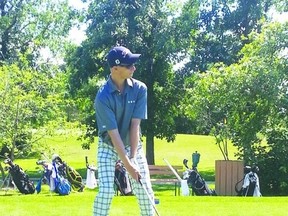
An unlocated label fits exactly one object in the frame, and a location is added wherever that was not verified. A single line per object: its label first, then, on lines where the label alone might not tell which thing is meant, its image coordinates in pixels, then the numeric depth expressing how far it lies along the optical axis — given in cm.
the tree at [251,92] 1853
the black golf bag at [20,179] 1578
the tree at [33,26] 3994
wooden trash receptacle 1697
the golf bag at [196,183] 1538
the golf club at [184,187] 1525
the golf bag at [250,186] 1551
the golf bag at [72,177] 1595
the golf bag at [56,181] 1478
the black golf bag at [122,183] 1488
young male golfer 526
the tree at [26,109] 1955
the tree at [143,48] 2902
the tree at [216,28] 2998
